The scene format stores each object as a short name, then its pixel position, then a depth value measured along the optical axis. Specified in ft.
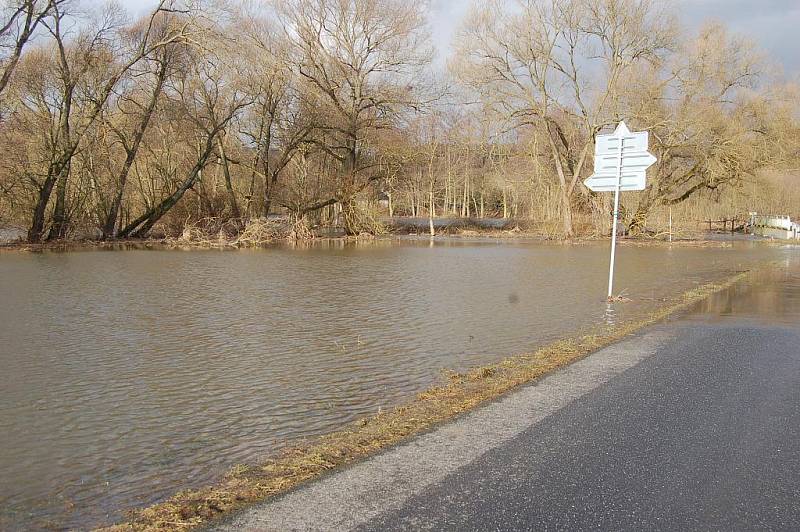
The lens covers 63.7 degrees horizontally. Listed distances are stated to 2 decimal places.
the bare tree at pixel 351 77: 112.68
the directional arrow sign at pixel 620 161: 41.34
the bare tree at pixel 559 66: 112.68
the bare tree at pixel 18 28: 81.82
